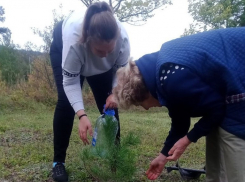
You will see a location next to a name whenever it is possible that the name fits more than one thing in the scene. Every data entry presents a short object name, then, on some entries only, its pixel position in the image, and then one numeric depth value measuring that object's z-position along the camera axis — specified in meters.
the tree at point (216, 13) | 12.75
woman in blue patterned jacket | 1.02
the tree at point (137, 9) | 9.77
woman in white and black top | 1.31
